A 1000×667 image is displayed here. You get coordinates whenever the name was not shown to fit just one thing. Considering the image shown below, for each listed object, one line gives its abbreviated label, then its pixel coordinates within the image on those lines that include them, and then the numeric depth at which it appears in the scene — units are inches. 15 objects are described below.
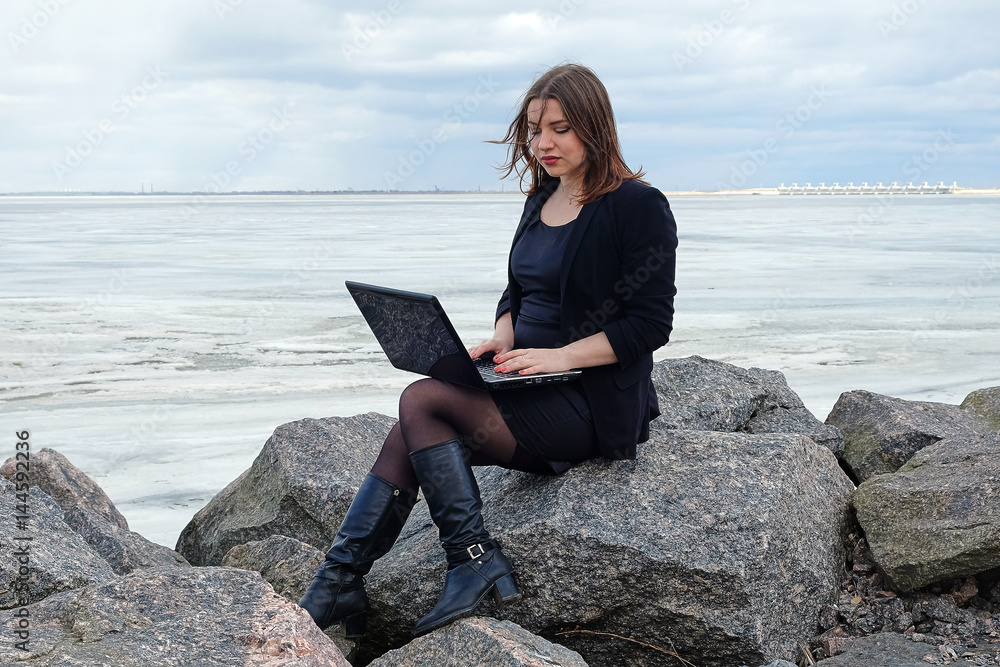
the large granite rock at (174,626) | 92.8
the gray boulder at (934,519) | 127.3
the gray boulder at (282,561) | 137.9
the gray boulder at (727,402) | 178.4
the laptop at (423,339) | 115.3
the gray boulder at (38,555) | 122.0
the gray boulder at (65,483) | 167.3
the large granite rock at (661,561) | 124.0
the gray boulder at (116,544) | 155.3
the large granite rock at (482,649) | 105.0
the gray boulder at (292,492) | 170.6
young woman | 119.9
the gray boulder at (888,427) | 180.4
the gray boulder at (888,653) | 118.6
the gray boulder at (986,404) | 205.0
